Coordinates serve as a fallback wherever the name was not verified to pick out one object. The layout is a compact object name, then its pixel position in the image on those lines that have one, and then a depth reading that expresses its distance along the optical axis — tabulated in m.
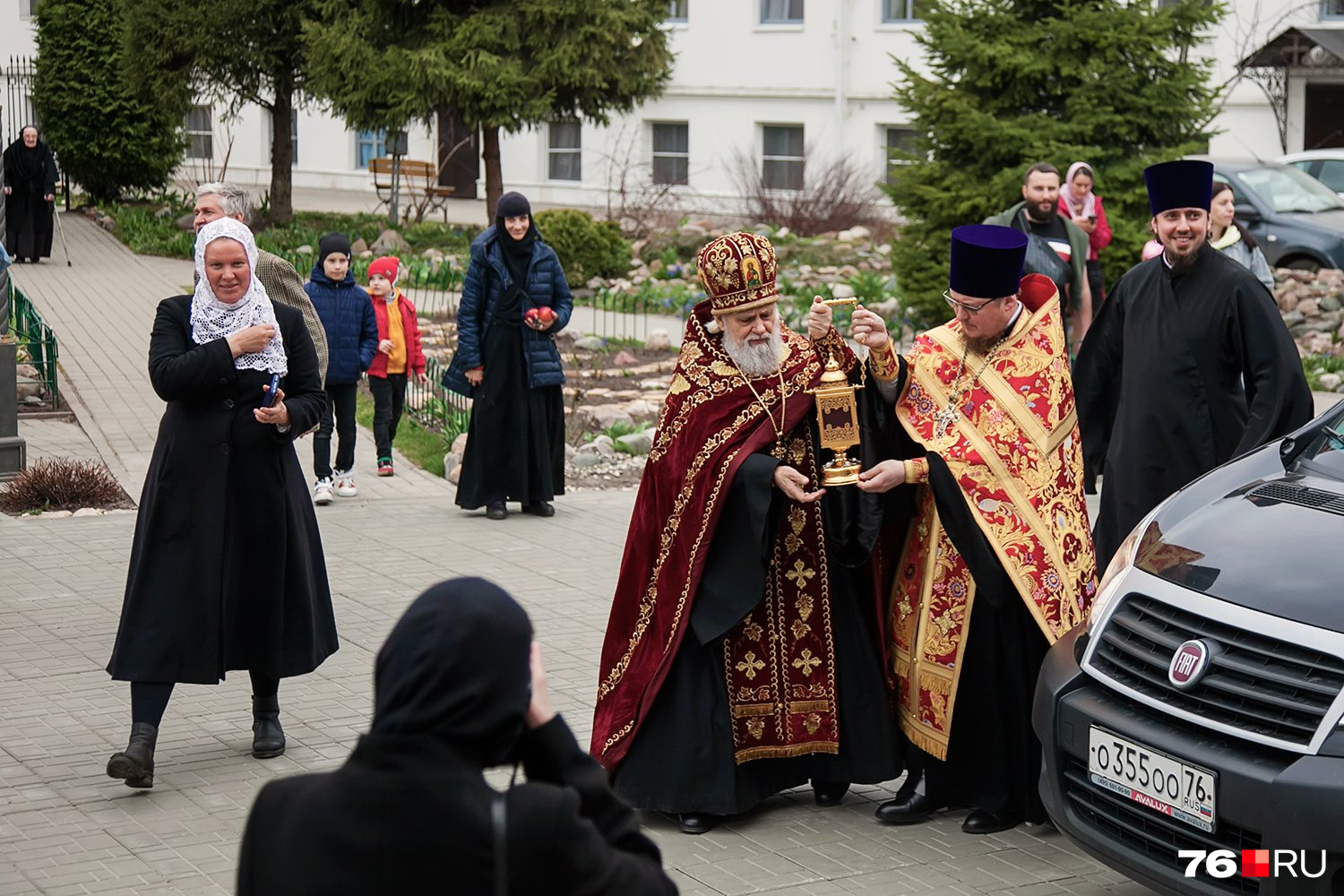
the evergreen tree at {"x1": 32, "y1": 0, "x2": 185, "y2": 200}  28.70
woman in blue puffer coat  10.54
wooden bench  30.22
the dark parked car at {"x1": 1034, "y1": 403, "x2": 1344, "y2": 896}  3.90
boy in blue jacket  10.98
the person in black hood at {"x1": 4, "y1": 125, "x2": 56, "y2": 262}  22.66
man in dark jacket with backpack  10.95
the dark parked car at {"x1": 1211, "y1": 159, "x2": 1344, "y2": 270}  19.94
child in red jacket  11.69
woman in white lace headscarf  5.87
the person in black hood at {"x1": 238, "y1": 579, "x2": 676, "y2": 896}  2.34
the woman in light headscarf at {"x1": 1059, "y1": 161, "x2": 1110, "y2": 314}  12.65
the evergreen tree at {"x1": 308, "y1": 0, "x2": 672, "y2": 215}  25.06
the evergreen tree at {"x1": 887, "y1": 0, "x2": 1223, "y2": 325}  16.45
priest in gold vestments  5.43
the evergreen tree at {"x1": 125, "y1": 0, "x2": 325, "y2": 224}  25.94
